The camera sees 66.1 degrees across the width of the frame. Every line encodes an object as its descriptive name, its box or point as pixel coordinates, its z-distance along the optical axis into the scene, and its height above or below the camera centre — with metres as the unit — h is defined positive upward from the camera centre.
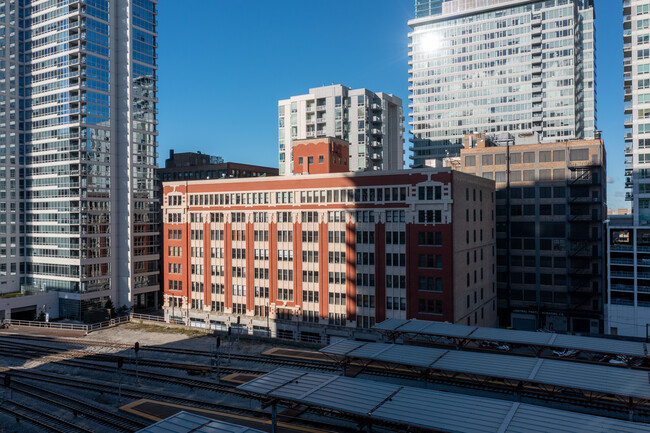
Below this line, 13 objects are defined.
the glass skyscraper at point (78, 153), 99.12 +12.68
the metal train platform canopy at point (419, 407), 23.91 -10.41
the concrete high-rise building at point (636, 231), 77.88 -3.57
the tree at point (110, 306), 98.86 -18.51
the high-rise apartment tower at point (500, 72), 151.62 +44.67
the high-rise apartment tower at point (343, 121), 125.50 +23.36
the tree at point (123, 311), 100.89 -19.75
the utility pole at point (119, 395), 41.34 -15.02
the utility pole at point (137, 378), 46.21 -16.33
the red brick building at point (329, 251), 68.75 -6.07
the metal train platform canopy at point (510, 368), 30.02 -10.73
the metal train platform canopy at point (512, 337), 38.38 -10.87
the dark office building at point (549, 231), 90.44 -4.00
